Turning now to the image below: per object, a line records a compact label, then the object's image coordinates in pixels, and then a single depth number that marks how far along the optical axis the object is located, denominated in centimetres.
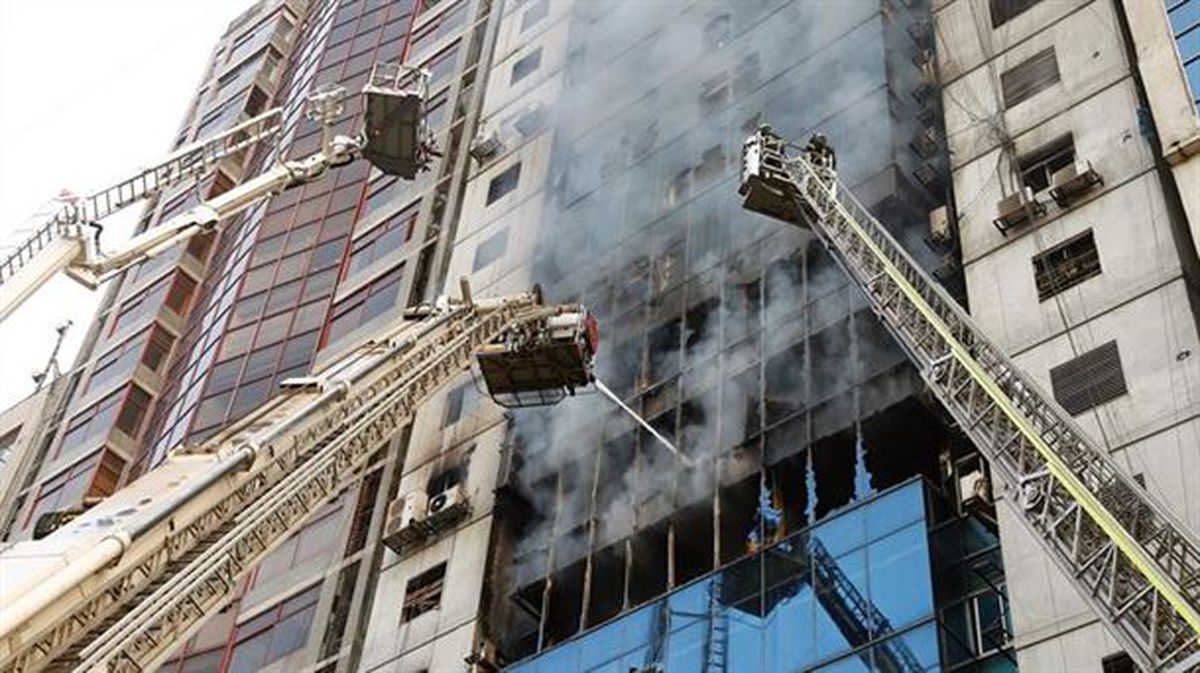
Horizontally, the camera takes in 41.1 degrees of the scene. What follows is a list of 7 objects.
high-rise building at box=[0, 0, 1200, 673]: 2586
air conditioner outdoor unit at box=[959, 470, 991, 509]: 2566
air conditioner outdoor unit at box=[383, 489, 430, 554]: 3612
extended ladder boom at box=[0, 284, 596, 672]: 1797
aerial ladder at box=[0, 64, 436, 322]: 2373
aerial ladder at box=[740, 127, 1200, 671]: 1633
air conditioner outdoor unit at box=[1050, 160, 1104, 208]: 2817
